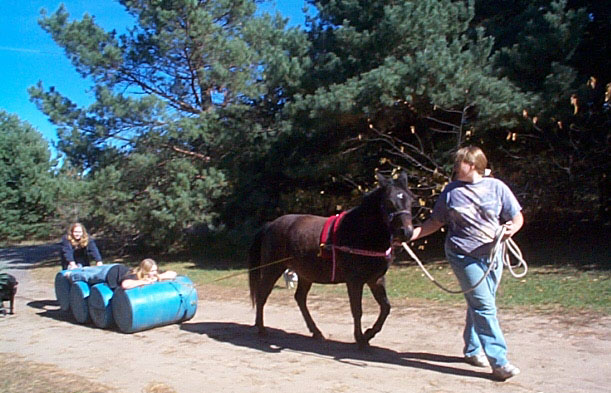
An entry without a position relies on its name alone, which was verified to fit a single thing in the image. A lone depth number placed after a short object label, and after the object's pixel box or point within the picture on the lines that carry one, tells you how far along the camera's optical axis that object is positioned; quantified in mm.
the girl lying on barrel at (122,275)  8445
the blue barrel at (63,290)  9523
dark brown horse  5848
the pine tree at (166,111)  17469
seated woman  9985
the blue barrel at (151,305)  7921
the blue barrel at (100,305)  8328
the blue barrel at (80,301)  8836
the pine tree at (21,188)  30359
